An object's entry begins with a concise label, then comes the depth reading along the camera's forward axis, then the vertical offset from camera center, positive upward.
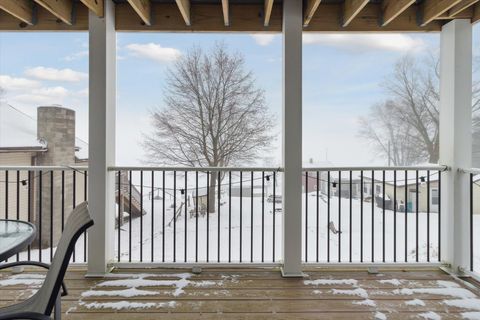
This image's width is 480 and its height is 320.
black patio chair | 1.10 -0.44
